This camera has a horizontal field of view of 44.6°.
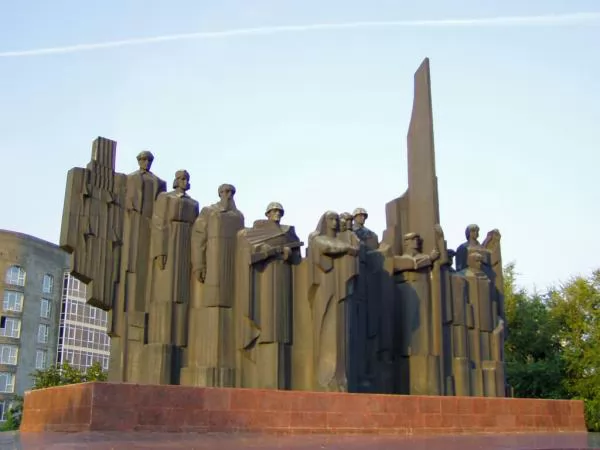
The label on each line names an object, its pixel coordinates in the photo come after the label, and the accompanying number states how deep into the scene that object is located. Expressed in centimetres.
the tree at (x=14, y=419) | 2688
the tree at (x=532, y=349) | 2558
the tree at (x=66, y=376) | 2664
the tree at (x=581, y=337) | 2484
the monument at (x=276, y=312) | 1113
